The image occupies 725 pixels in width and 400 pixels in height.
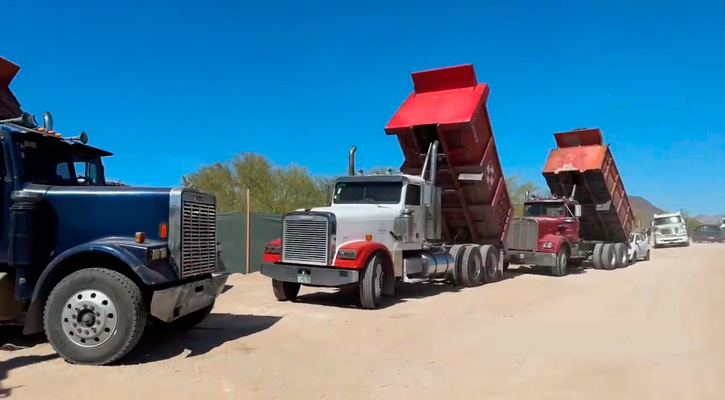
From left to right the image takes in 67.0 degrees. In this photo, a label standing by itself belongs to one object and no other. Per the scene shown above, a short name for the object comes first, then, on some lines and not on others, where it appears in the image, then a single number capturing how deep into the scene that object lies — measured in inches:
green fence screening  561.6
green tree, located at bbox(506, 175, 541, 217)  1598.2
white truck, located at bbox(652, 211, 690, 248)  1440.7
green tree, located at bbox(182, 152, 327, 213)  850.1
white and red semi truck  370.9
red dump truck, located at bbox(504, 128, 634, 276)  648.4
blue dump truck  219.3
